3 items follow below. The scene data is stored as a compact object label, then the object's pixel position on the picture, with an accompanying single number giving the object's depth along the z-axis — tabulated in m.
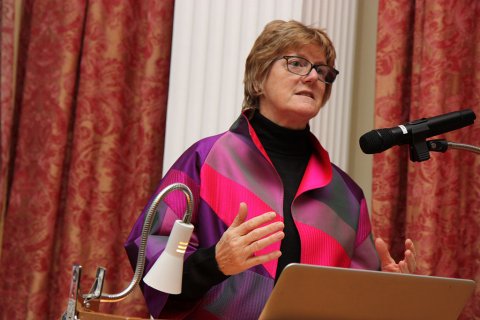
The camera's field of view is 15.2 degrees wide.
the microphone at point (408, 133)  3.68
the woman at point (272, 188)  3.97
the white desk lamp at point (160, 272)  3.49
